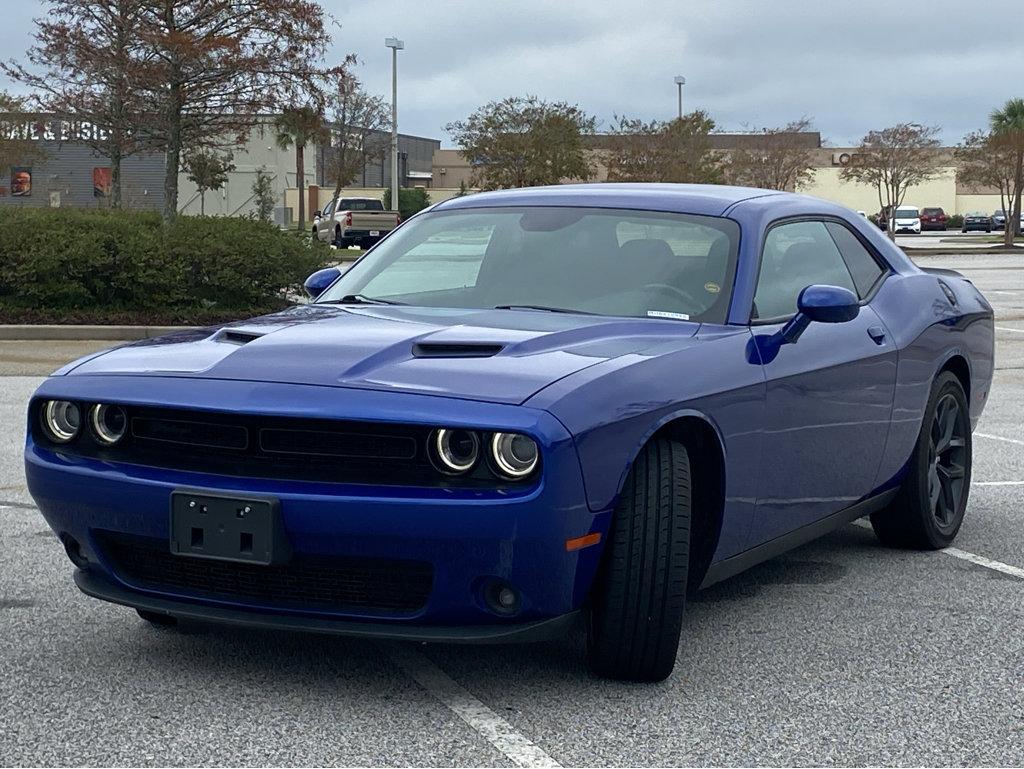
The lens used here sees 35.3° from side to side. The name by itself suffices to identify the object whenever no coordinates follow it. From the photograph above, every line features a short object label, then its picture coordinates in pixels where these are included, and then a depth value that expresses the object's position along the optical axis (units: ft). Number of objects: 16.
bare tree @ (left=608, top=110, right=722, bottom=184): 196.44
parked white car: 276.62
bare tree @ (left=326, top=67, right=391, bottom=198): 222.48
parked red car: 310.86
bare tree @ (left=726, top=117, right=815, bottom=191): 219.20
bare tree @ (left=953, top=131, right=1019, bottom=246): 222.48
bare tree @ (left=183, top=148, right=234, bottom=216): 203.29
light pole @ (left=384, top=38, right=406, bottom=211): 183.52
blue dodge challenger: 13.01
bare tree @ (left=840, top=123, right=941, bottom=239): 228.43
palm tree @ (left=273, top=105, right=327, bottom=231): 94.53
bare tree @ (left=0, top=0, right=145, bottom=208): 93.56
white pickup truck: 159.33
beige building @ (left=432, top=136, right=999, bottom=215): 356.79
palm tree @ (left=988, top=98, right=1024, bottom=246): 213.87
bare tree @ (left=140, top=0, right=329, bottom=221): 88.53
